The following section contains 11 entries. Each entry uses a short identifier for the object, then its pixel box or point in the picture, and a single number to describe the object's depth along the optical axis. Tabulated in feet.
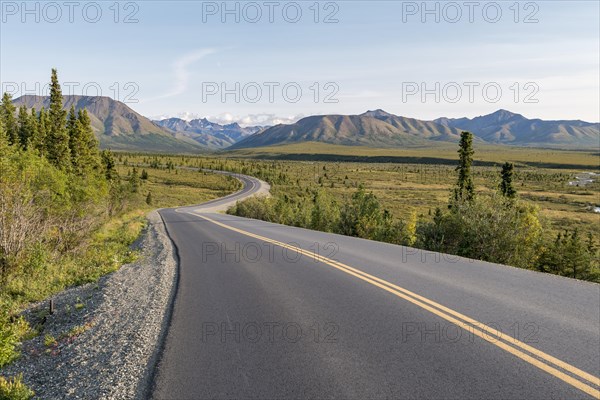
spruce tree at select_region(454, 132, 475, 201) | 130.21
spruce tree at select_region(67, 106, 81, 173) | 164.83
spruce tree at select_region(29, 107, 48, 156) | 152.86
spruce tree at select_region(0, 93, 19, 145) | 189.67
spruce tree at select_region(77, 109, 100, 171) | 170.09
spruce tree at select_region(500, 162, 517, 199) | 123.03
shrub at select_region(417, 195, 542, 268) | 44.45
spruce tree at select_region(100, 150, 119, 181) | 205.05
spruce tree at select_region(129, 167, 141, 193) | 208.16
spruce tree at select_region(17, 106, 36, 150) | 189.09
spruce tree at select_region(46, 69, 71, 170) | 148.97
